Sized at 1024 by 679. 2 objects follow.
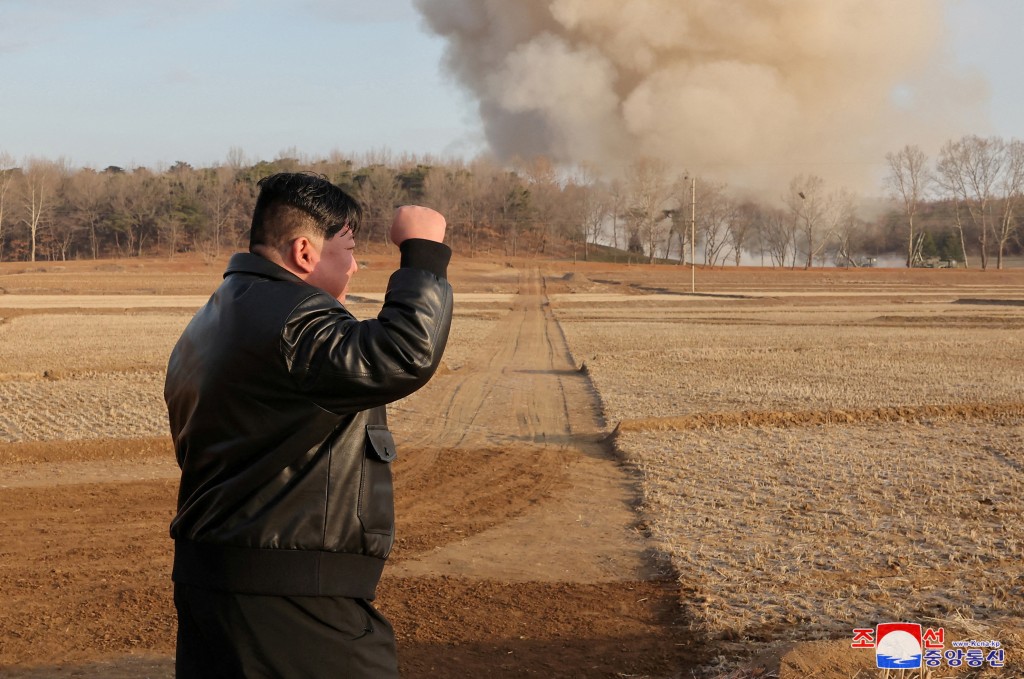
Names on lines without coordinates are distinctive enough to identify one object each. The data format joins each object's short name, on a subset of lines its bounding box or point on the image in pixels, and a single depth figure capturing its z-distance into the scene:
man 2.22
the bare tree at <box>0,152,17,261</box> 85.31
